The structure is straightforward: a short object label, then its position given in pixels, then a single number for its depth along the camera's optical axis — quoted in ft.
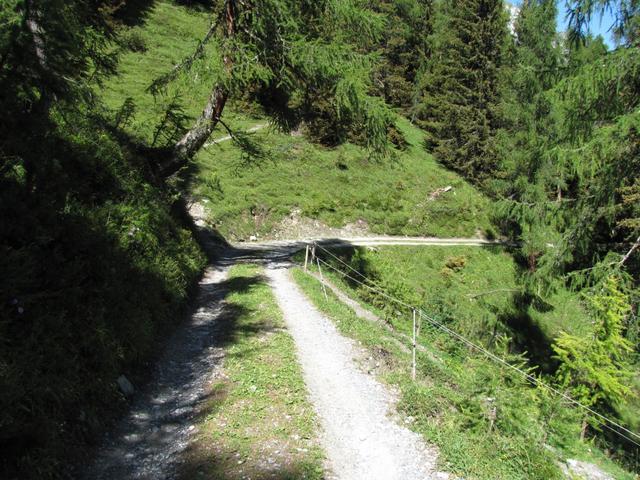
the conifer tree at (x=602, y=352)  31.24
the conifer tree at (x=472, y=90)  121.60
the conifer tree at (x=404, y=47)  148.97
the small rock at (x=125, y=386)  20.42
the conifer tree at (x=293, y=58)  40.04
